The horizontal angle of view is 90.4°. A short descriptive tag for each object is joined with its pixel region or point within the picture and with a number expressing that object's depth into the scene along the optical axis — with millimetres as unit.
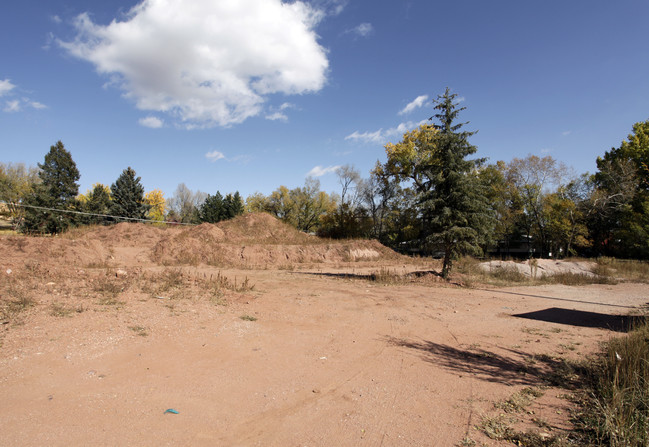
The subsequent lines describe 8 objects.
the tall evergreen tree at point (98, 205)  43628
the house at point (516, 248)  49003
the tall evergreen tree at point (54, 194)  36500
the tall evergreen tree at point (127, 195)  45031
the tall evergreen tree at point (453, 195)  15945
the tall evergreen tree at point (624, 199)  33281
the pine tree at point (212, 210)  55281
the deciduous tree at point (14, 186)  46062
